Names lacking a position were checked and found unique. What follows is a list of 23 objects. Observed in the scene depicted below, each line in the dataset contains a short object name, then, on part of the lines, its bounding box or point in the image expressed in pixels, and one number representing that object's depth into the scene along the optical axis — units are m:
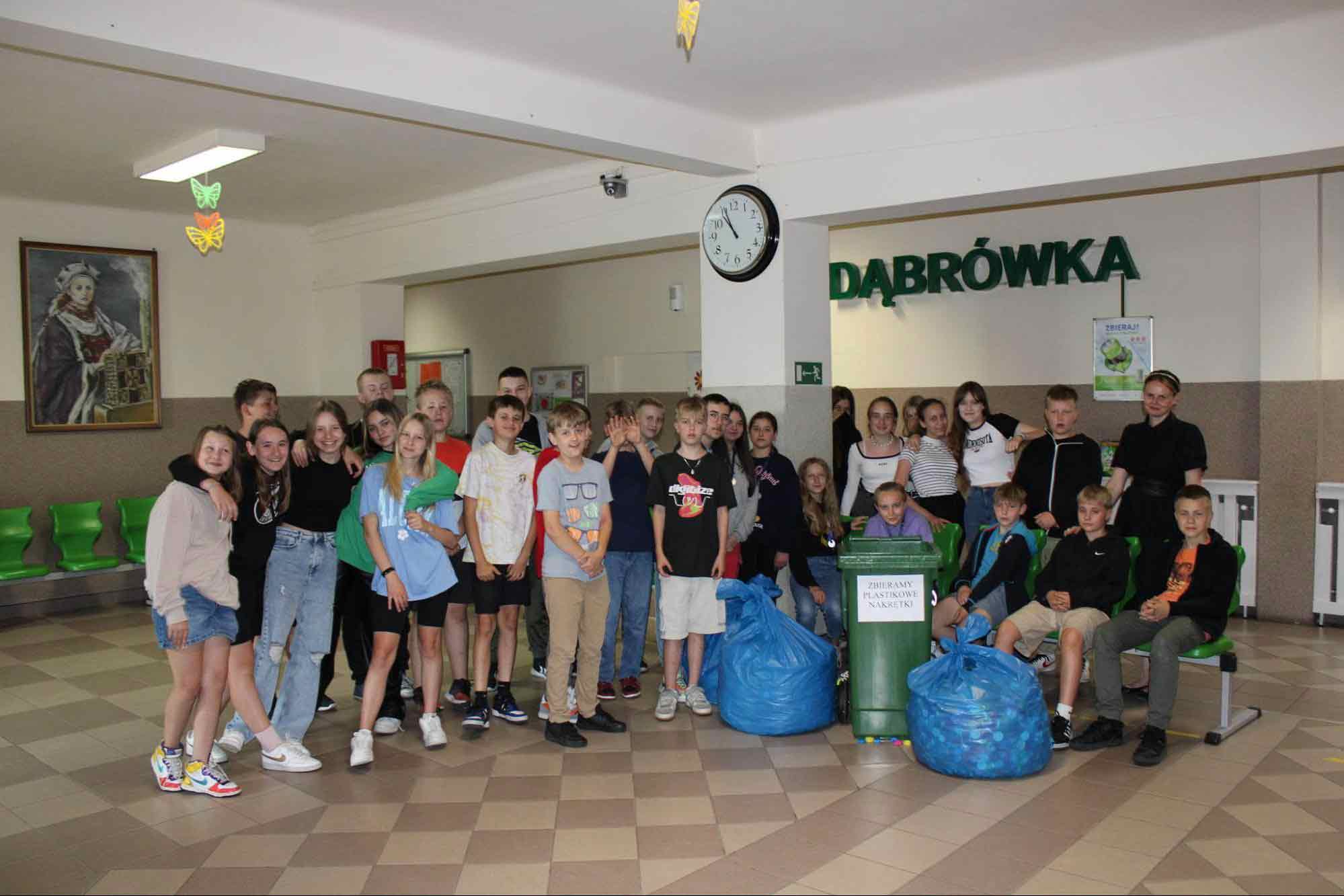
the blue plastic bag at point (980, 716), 4.35
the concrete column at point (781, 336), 6.61
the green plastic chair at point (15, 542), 7.92
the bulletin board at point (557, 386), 11.12
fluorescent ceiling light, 6.50
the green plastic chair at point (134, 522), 8.72
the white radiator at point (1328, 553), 6.88
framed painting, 8.46
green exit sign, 6.68
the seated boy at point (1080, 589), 4.93
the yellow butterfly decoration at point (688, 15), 3.29
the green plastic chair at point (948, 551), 5.99
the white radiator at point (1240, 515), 7.20
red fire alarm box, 9.80
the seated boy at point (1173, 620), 4.73
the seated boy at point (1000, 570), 5.29
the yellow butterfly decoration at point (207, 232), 7.45
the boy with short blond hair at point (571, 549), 4.81
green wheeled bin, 4.82
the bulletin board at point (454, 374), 12.18
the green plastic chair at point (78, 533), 8.30
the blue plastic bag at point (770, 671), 4.93
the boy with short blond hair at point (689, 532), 5.19
